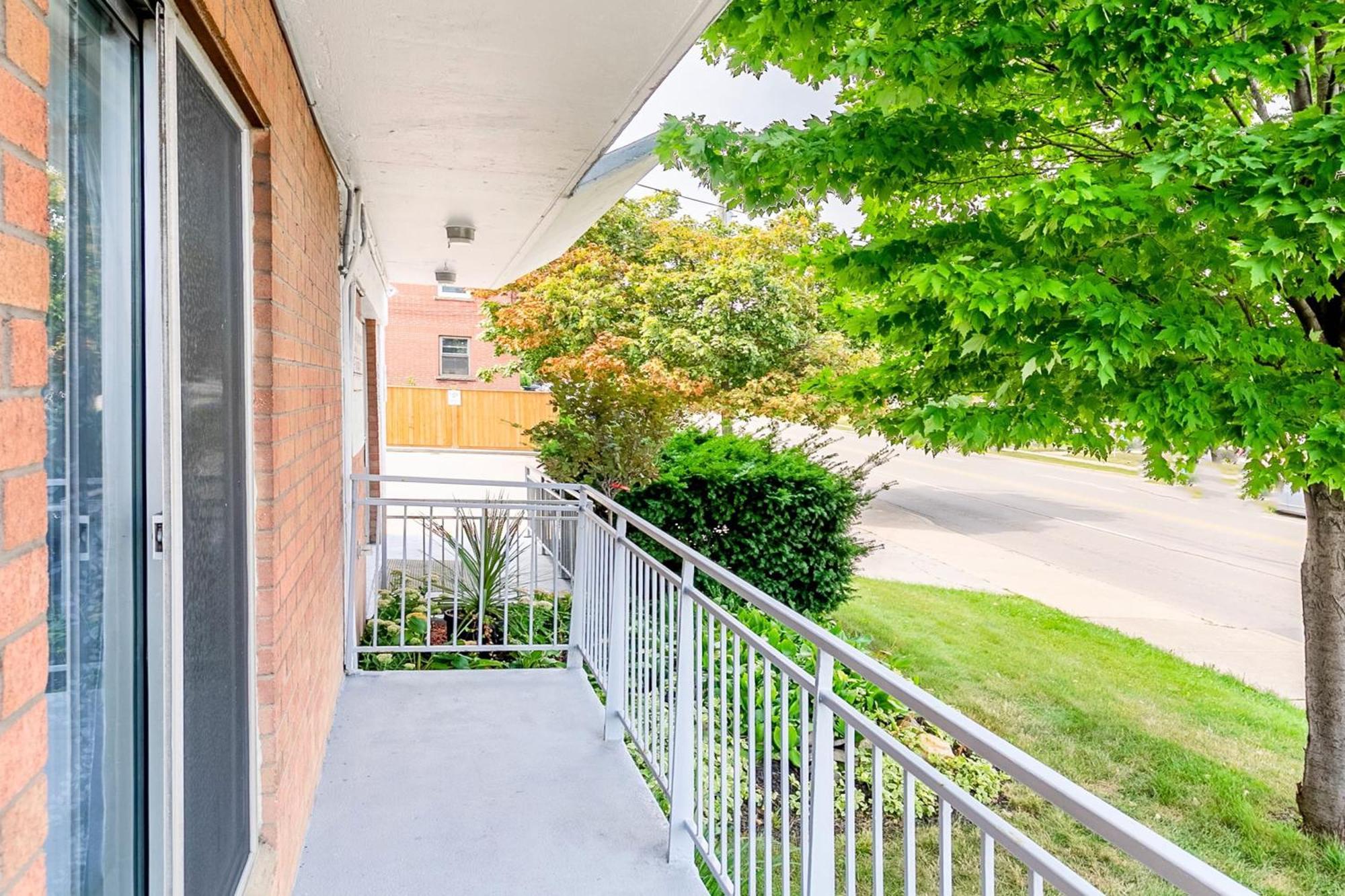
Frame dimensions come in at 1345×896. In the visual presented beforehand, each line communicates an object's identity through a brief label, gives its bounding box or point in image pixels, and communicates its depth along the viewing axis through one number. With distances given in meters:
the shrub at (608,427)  5.93
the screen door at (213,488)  1.46
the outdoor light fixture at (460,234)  4.72
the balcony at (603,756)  1.47
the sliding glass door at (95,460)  0.98
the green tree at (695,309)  10.36
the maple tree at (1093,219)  3.32
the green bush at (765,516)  6.50
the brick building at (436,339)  21.41
